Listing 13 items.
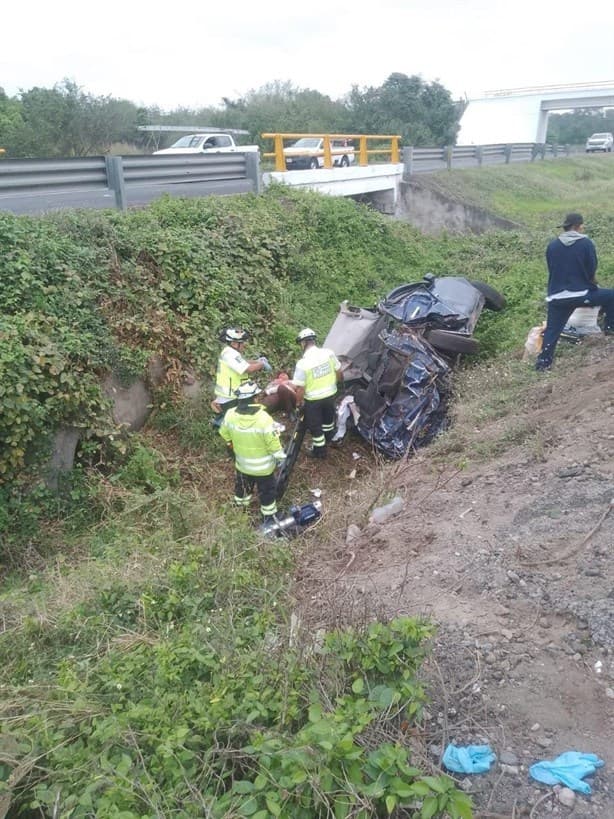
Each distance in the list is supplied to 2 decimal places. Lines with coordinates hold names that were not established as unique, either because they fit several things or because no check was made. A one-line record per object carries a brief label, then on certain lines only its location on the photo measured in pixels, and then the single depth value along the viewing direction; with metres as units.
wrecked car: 8.12
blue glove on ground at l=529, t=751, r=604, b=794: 2.84
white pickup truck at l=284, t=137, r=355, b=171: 16.05
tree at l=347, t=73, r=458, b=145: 34.88
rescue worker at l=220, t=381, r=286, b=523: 6.41
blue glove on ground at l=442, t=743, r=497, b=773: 2.99
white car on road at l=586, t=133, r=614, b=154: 41.09
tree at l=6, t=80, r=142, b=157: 24.23
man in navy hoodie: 7.96
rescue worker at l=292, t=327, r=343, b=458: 7.68
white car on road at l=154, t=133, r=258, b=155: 18.30
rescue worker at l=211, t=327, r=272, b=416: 7.36
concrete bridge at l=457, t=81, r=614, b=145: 40.25
